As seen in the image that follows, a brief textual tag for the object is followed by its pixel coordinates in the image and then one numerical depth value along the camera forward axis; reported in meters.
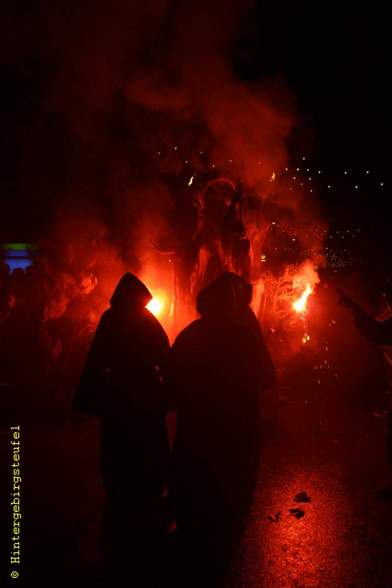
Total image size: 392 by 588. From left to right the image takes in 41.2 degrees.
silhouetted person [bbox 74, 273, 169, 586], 4.66
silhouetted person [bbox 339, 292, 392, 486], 5.32
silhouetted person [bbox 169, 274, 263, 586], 3.94
